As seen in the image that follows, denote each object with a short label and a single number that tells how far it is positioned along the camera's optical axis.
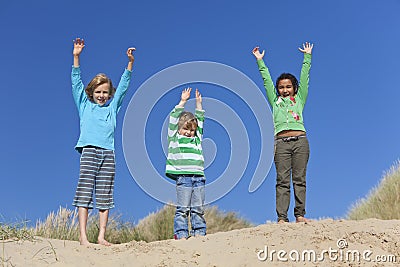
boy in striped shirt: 5.89
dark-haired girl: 5.93
